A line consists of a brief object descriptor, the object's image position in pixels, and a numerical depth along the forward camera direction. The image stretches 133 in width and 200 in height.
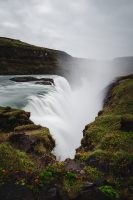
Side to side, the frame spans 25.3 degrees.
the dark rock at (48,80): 55.77
